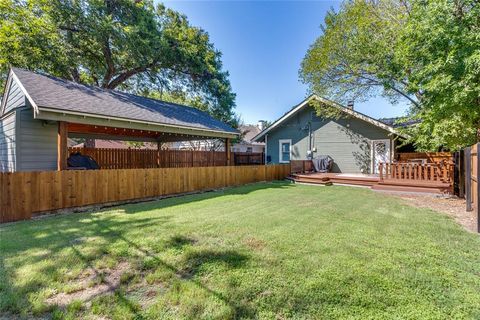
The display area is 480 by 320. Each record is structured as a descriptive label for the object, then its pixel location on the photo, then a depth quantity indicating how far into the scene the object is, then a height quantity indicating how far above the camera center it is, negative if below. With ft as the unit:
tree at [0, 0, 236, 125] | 42.68 +22.12
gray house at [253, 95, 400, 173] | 45.60 +4.05
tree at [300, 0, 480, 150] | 23.49 +12.95
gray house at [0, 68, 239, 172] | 22.59 +4.45
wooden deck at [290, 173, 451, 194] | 29.32 -3.55
